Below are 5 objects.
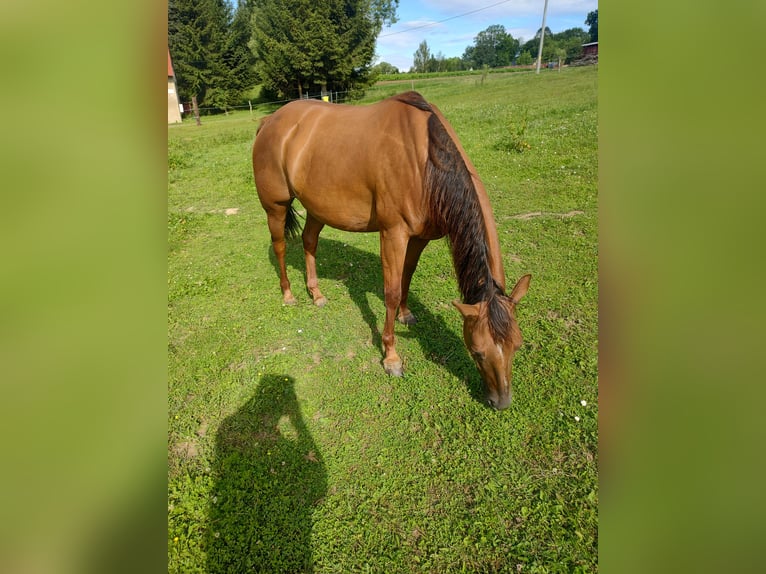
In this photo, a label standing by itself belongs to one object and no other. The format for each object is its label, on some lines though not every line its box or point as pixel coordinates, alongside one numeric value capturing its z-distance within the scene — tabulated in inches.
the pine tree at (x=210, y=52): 1115.3
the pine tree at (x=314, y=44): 1165.1
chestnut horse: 108.7
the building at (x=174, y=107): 1002.7
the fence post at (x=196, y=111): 979.3
